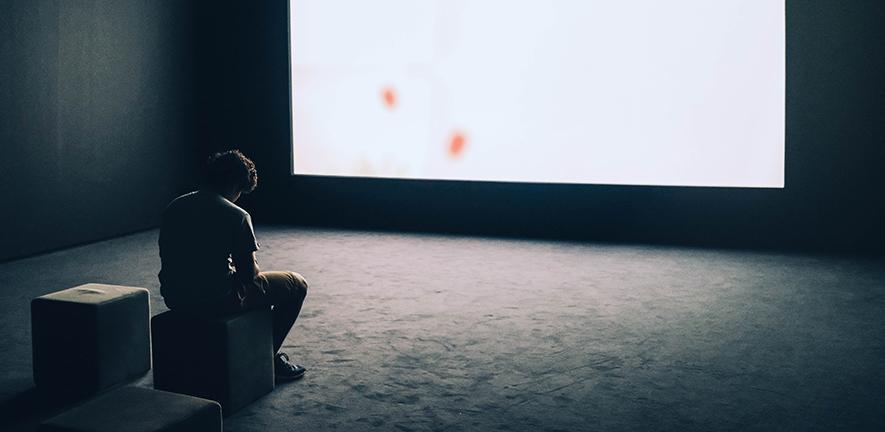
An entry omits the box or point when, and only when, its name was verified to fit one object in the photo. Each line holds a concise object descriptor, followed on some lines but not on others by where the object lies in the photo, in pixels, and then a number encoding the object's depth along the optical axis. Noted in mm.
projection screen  5820
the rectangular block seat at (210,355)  2744
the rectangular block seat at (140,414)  2035
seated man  2721
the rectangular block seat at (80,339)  2979
